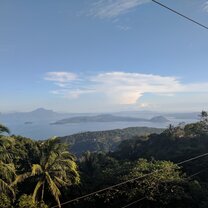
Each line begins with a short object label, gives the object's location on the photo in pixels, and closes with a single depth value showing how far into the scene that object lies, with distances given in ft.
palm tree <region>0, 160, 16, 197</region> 45.33
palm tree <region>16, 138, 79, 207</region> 46.69
